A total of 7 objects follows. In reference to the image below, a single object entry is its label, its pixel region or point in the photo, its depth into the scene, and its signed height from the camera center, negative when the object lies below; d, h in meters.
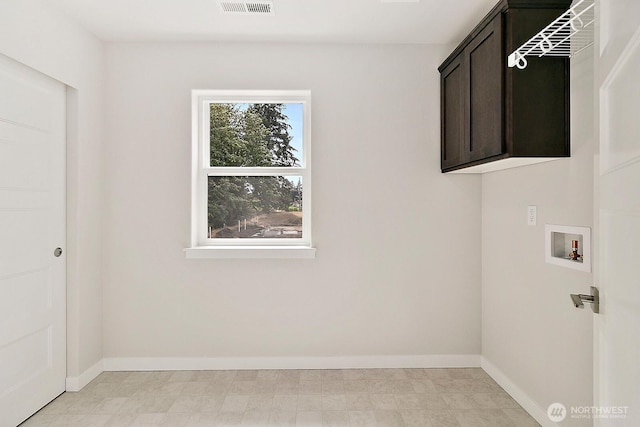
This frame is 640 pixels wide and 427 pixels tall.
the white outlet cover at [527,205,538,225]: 2.58 -0.02
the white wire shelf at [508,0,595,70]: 2.03 +0.84
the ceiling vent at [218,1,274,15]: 2.71 +1.31
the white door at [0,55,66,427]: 2.38 -0.18
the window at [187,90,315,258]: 3.49 +0.32
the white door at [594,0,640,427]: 1.02 -0.01
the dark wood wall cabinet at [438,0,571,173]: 2.25 +0.63
